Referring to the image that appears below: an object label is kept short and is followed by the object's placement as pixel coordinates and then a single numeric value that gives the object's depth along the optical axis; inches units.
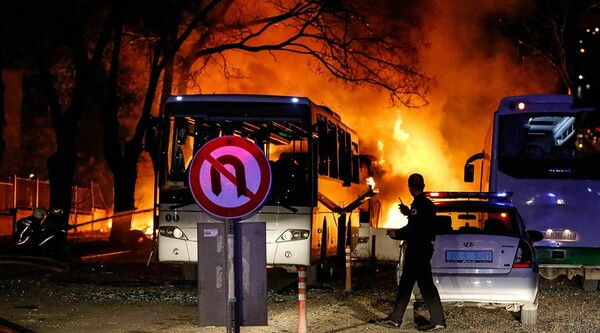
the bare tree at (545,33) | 1291.8
